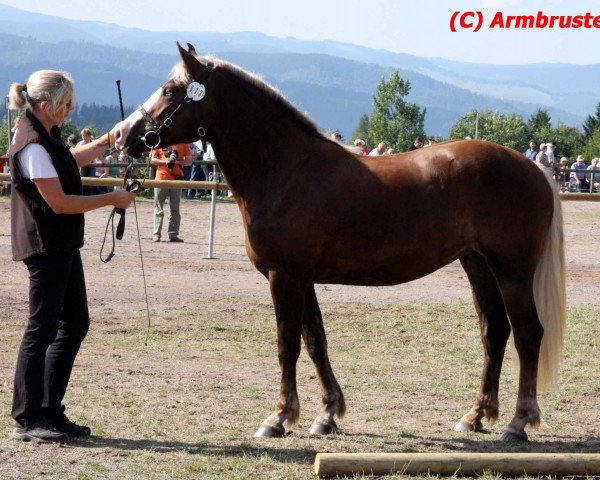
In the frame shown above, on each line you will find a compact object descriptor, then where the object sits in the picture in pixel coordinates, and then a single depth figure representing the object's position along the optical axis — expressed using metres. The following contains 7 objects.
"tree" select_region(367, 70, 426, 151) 127.44
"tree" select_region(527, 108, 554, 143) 80.70
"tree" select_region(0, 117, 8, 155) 57.95
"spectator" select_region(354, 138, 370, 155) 20.38
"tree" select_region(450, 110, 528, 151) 85.92
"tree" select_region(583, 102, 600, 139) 77.88
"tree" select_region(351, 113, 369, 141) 152.52
